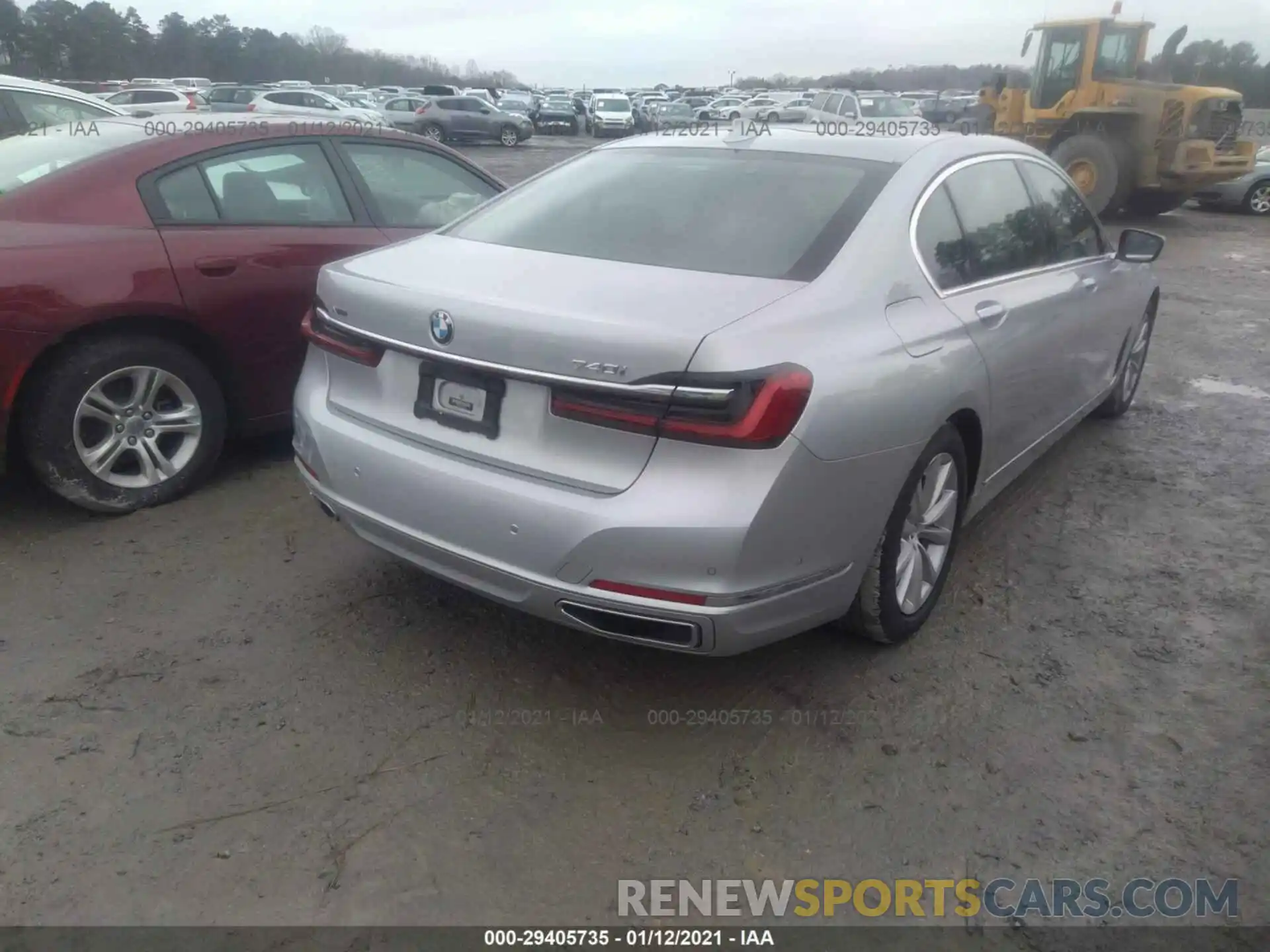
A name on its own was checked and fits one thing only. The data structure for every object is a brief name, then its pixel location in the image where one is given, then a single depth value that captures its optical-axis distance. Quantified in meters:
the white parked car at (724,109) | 32.19
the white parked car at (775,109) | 24.20
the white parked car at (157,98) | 26.91
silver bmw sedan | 2.36
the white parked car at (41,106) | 6.80
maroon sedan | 3.64
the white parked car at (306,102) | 25.95
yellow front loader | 14.45
